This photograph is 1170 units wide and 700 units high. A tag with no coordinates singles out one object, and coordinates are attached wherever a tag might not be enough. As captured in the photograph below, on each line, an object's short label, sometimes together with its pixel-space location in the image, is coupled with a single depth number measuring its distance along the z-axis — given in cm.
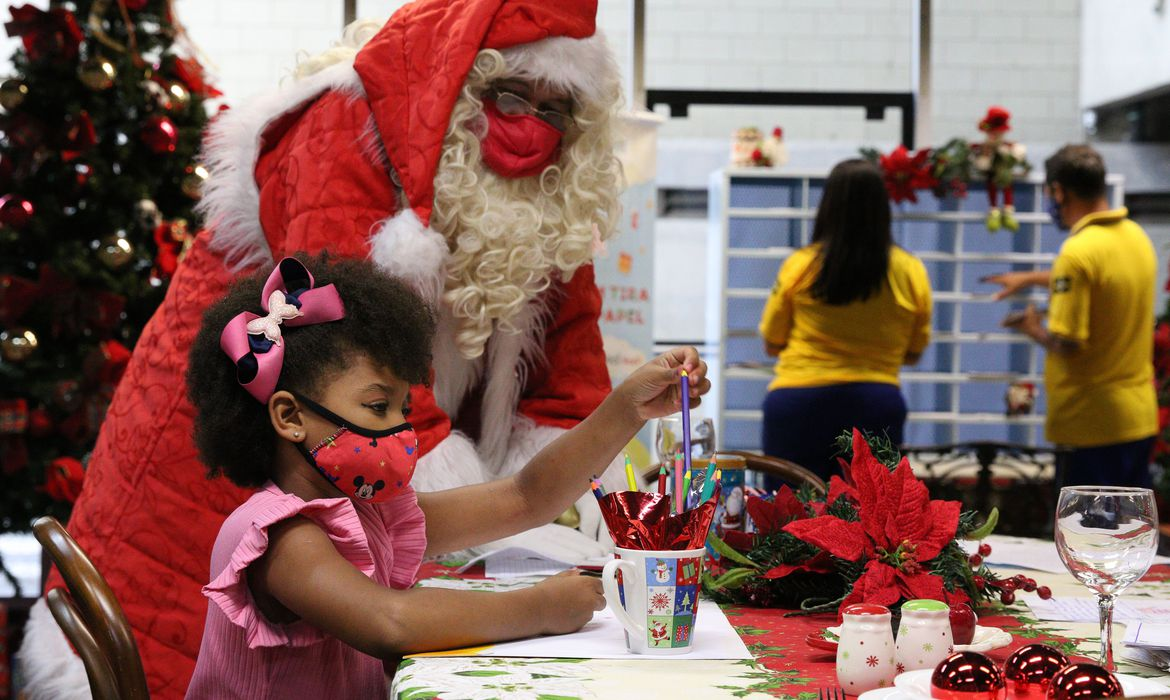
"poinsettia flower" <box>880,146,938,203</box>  545
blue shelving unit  561
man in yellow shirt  369
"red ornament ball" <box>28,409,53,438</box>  352
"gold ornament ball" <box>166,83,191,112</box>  370
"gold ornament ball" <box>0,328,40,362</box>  348
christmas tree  349
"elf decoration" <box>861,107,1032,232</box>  545
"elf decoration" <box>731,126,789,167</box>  569
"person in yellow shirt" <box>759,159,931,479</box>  351
